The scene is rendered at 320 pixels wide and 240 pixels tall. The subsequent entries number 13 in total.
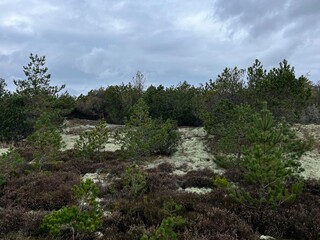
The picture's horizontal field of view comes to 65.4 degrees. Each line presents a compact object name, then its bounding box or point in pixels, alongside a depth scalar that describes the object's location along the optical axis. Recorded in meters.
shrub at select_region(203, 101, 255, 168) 11.19
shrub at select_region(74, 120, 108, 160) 13.24
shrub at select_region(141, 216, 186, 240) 4.22
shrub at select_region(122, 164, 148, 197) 8.00
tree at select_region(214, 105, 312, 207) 6.50
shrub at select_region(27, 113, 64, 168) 11.67
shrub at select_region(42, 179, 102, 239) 4.98
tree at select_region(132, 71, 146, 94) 32.96
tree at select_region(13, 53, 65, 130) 20.86
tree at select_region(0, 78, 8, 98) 28.98
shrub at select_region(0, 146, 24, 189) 10.10
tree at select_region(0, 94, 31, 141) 21.63
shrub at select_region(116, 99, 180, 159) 12.97
